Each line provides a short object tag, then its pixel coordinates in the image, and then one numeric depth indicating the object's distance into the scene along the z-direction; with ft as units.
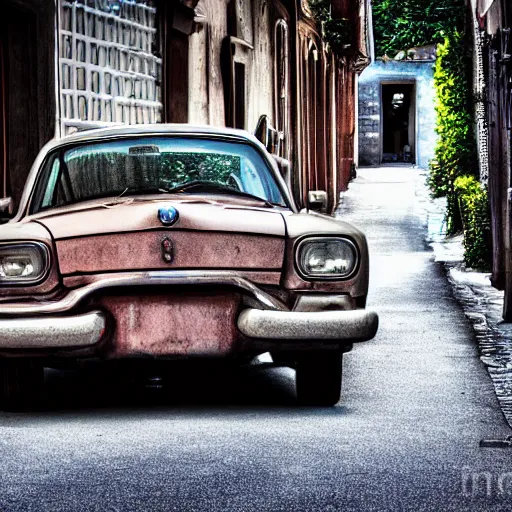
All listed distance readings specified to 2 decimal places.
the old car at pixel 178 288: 22.31
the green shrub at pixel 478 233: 53.01
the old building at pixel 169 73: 38.65
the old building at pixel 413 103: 122.52
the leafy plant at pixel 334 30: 88.58
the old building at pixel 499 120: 40.52
